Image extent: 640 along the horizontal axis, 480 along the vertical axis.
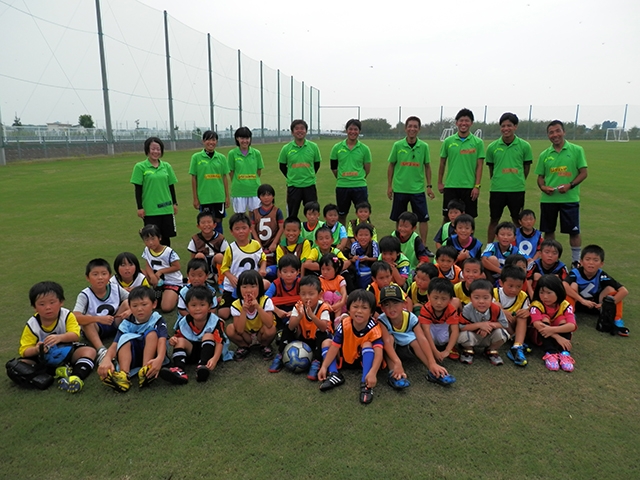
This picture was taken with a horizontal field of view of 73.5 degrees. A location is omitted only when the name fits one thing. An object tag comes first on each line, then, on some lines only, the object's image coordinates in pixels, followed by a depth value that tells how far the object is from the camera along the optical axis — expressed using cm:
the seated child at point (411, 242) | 481
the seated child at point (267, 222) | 553
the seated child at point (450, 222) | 500
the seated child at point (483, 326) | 342
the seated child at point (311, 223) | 508
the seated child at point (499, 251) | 459
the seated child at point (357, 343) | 309
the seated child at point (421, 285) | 390
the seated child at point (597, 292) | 384
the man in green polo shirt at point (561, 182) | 527
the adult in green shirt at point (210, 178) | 581
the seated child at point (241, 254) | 450
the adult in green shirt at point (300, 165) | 617
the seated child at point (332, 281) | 396
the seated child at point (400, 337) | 313
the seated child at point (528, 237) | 484
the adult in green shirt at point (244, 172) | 612
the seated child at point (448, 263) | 423
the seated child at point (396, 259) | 436
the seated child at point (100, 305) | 360
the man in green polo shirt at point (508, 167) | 561
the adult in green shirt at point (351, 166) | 616
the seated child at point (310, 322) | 342
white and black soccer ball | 327
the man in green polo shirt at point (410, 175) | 597
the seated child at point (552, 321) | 343
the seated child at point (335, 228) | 505
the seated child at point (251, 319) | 348
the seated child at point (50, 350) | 303
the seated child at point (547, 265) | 426
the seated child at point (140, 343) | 305
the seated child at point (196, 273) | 407
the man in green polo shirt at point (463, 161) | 576
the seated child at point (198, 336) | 328
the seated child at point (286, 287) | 393
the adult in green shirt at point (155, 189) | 523
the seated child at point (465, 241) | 465
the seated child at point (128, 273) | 408
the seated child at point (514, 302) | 351
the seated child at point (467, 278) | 384
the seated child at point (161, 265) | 459
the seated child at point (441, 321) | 341
